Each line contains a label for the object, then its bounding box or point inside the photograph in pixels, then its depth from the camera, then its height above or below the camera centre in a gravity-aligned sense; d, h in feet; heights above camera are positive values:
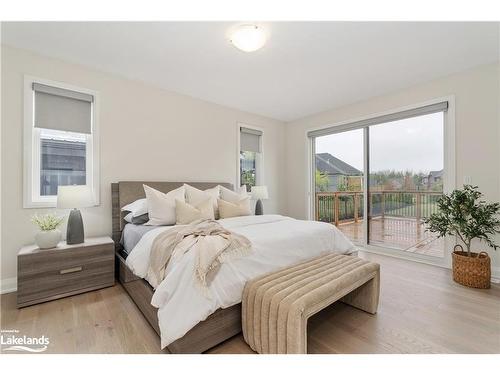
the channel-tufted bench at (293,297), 4.26 -2.30
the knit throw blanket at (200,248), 4.81 -1.42
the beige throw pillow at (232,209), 9.89 -0.96
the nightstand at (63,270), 6.69 -2.64
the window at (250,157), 14.56 +1.96
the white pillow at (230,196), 10.89 -0.44
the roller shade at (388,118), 10.16 +3.52
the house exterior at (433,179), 10.52 +0.40
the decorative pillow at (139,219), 8.79 -1.25
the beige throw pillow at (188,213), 8.39 -0.97
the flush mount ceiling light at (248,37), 6.52 +4.37
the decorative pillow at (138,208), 8.73 -0.82
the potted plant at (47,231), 7.17 -1.44
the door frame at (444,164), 9.77 +1.01
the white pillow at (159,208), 8.35 -0.78
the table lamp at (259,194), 13.14 -0.41
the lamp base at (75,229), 7.73 -1.45
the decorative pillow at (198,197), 9.53 -0.43
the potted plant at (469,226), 7.99 -1.40
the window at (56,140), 8.01 +1.75
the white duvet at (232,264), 4.51 -1.94
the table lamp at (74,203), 7.39 -0.56
